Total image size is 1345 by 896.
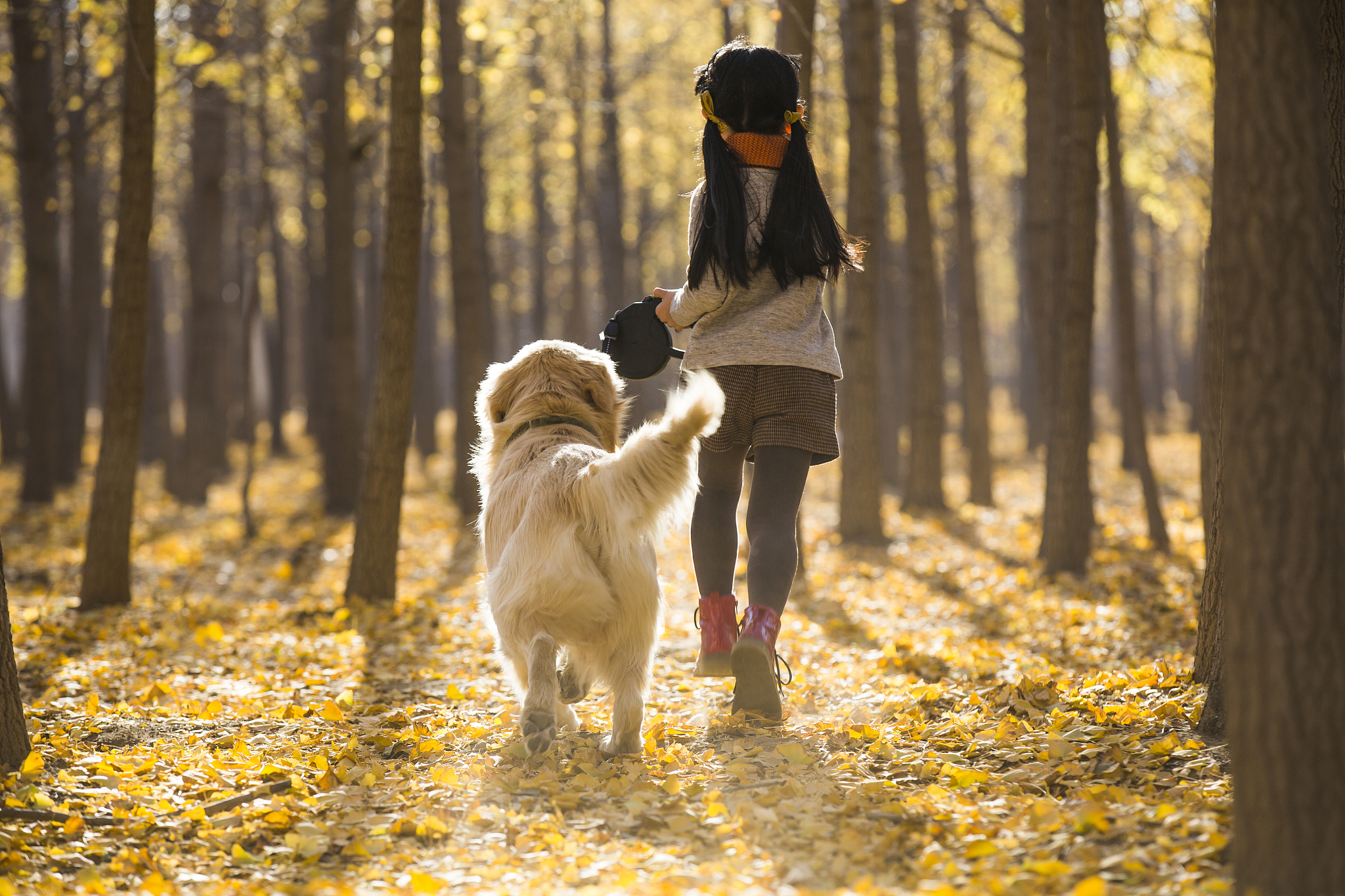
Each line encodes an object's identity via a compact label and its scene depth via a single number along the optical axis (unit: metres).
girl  7.09
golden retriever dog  6.27
